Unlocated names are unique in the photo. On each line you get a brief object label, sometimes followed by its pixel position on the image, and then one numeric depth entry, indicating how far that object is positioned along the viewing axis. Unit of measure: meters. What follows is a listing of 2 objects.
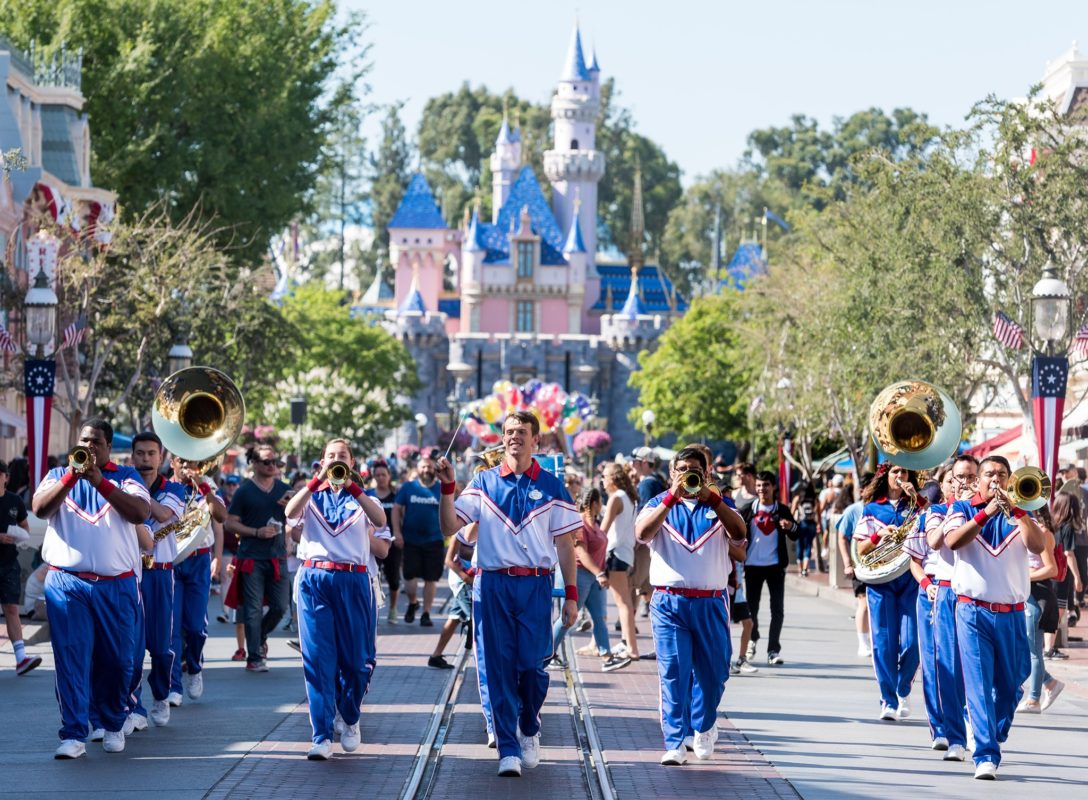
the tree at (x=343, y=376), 76.75
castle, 110.69
